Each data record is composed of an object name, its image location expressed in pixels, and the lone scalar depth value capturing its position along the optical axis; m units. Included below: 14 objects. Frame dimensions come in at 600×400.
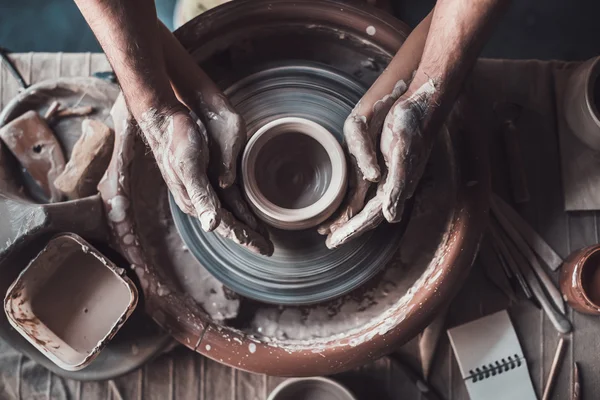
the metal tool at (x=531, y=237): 1.53
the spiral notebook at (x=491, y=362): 1.50
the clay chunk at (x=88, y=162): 1.45
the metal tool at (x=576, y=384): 1.50
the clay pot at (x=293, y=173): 1.16
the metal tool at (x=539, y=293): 1.52
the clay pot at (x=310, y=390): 1.43
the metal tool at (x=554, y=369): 1.50
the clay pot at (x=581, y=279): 1.44
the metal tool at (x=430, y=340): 1.49
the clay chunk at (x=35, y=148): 1.50
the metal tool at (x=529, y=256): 1.52
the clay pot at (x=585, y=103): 1.47
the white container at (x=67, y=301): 1.32
